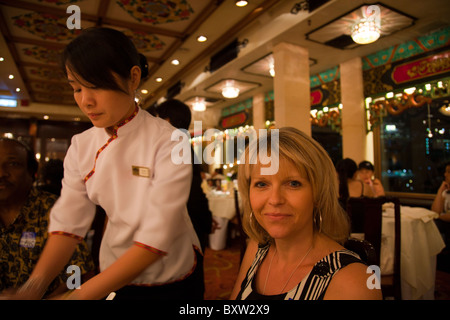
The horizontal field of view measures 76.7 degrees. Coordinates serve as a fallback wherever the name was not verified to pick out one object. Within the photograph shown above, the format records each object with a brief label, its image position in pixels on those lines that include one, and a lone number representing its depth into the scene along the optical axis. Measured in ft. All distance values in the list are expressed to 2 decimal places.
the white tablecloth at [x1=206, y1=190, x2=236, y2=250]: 15.31
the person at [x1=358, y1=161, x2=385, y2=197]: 12.82
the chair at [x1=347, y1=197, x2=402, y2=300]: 7.00
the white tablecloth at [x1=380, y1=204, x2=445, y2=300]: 8.31
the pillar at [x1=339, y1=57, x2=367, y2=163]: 17.78
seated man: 1.88
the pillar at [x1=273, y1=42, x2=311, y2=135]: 15.14
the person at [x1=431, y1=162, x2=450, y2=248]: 11.32
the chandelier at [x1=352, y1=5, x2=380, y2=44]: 12.10
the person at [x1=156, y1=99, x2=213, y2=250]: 4.21
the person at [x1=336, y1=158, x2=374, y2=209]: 9.96
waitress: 1.67
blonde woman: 2.70
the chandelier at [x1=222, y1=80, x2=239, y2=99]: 20.52
